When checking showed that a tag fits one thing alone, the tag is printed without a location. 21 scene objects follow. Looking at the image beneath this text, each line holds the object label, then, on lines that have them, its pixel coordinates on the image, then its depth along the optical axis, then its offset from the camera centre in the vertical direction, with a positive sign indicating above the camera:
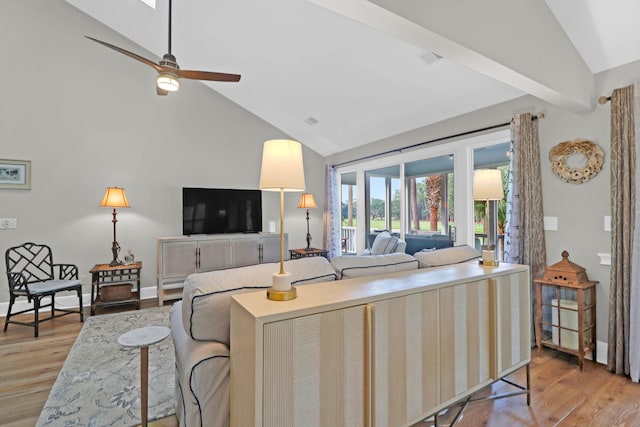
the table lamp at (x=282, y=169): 1.37 +0.22
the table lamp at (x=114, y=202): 3.90 +0.20
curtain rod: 3.23 +0.99
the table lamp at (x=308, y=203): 5.39 +0.25
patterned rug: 1.89 -1.20
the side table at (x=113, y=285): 3.88 -0.86
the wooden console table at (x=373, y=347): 1.14 -0.59
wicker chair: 3.20 -0.70
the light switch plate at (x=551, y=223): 2.94 -0.06
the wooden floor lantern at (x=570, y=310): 2.55 -0.81
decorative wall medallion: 2.67 +0.50
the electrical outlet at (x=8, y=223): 3.78 -0.06
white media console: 4.29 -0.54
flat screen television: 4.73 +0.11
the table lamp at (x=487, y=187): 2.24 +0.22
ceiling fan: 2.55 +1.26
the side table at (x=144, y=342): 1.58 -0.63
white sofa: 1.27 -0.54
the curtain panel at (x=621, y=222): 2.41 -0.05
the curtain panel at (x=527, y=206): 2.96 +0.10
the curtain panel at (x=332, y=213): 5.86 +0.08
